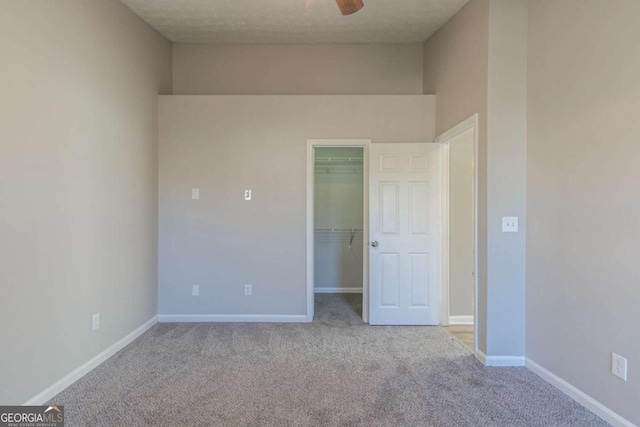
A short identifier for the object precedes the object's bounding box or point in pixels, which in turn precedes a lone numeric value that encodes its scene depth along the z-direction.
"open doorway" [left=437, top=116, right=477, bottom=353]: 3.90
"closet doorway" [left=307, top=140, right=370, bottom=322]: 5.43
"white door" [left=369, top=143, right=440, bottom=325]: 3.81
